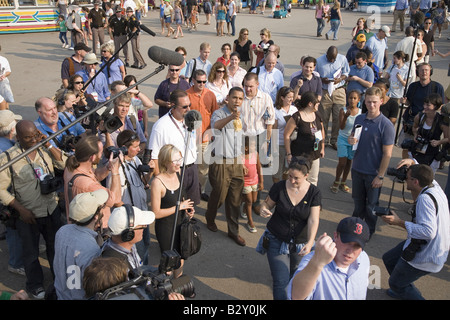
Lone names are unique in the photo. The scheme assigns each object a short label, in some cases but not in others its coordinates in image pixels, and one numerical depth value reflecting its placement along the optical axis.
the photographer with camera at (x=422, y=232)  3.80
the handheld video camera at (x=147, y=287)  2.38
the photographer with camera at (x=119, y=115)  5.01
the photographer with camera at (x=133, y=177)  4.36
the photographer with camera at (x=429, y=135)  5.63
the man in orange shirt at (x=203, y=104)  6.04
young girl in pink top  5.41
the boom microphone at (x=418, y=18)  8.85
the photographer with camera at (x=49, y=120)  4.73
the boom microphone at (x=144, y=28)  3.67
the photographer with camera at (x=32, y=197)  3.99
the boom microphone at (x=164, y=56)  3.15
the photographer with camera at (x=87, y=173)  3.78
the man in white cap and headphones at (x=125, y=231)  3.08
